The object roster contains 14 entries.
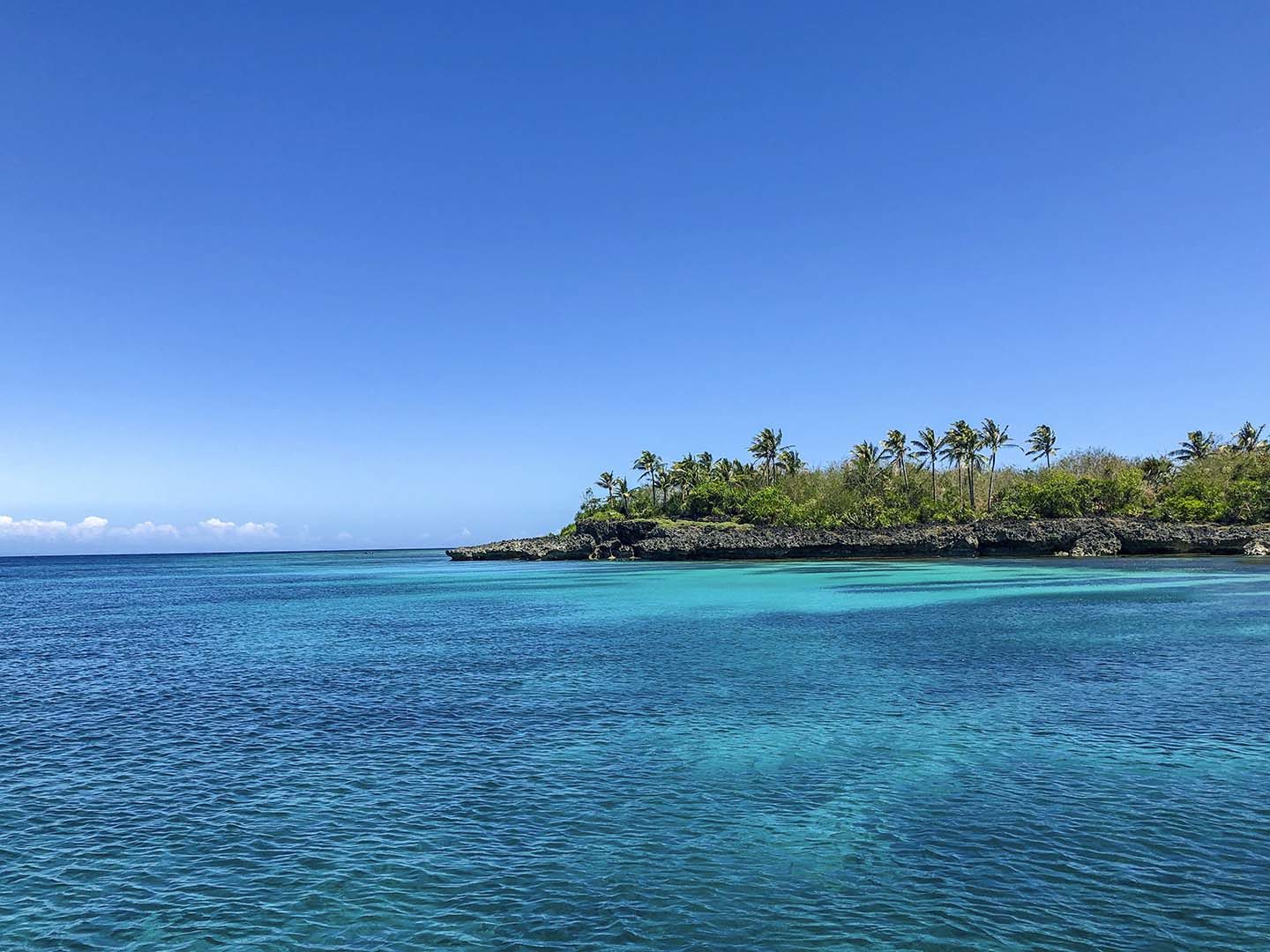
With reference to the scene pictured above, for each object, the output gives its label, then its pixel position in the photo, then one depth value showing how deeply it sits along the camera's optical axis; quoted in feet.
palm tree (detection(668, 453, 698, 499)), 593.42
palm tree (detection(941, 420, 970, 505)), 458.91
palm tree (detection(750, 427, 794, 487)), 570.46
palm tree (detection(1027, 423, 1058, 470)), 487.20
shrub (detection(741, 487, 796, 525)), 487.20
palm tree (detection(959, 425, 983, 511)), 455.63
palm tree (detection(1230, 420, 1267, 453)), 496.64
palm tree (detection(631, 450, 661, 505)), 622.95
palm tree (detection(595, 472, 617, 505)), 638.94
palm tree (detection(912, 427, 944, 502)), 475.72
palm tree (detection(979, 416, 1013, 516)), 463.83
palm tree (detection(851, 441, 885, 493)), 493.36
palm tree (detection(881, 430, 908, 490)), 491.72
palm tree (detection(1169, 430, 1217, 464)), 507.71
